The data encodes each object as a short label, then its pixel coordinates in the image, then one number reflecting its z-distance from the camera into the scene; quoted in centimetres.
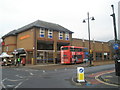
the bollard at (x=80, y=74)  648
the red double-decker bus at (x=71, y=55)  1892
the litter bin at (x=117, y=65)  748
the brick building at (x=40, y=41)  2125
